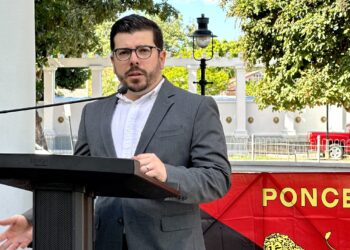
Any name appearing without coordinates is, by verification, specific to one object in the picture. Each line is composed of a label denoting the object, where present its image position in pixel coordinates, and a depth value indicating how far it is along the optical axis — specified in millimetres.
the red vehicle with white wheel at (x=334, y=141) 27169
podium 1534
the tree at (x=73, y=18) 13539
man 2037
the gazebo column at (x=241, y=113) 36281
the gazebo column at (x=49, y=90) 31984
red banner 5566
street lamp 13414
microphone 2076
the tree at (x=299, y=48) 19984
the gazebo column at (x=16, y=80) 4082
